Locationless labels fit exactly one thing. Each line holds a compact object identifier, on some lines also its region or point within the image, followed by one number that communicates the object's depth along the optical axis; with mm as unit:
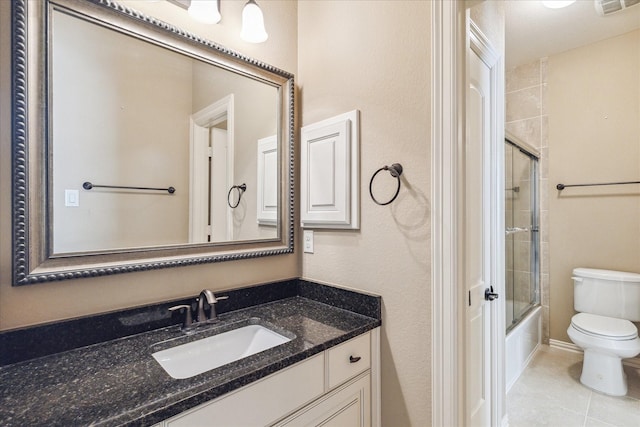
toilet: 2111
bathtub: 2205
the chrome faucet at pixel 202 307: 1181
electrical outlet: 1616
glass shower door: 2383
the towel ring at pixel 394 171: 1219
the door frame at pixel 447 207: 1089
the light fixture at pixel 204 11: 1246
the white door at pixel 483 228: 1460
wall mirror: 953
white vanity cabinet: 833
